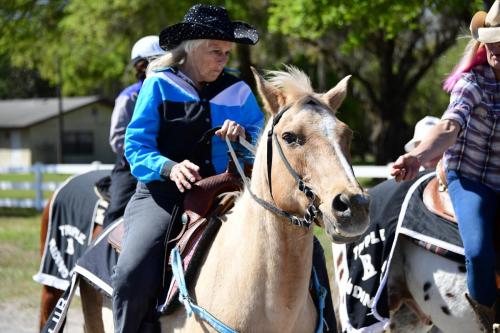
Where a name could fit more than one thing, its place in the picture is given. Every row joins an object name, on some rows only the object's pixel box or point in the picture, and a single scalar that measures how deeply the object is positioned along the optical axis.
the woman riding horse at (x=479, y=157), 9.22
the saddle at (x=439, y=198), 10.22
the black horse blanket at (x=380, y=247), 10.51
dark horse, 12.84
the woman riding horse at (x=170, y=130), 8.09
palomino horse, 6.60
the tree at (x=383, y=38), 30.89
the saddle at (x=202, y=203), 8.14
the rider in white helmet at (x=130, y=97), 13.48
